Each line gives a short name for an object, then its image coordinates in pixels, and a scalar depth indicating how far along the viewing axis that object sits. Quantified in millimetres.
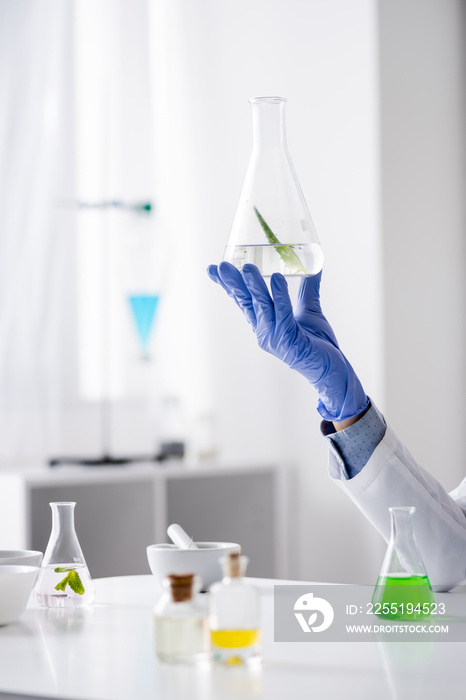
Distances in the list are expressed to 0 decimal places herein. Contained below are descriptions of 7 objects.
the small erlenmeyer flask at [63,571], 1527
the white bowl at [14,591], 1429
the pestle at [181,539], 1586
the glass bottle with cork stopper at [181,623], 1256
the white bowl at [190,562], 1530
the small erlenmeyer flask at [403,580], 1402
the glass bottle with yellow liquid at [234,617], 1250
